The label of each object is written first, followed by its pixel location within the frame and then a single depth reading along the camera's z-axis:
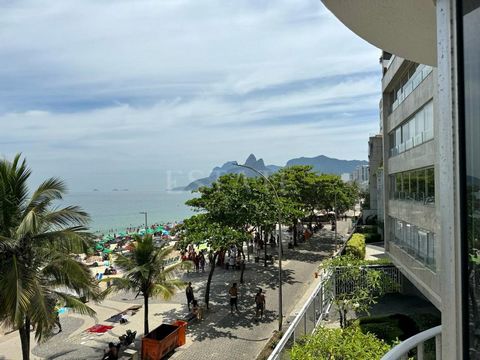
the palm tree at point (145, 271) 15.39
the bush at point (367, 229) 38.73
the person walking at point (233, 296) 19.01
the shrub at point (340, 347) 7.73
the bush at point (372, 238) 36.12
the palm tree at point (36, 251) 9.53
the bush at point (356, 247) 24.27
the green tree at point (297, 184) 35.06
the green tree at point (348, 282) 14.09
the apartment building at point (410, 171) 12.57
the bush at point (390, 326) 13.44
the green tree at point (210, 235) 18.19
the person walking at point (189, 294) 19.21
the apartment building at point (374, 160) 46.53
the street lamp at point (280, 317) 16.38
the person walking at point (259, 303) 18.31
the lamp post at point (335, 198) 41.26
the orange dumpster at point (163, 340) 14.07
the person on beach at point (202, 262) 28.99
